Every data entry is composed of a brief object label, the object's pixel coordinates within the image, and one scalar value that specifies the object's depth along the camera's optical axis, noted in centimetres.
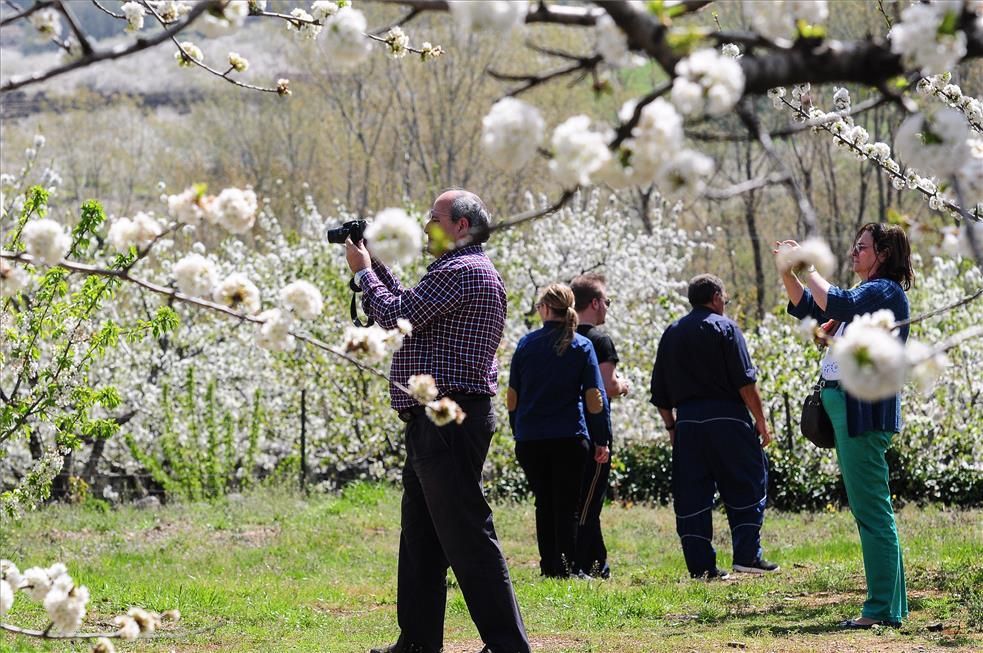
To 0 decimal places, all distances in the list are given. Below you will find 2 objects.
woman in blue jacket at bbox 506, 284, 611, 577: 1470
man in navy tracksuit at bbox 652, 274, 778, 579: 1487
